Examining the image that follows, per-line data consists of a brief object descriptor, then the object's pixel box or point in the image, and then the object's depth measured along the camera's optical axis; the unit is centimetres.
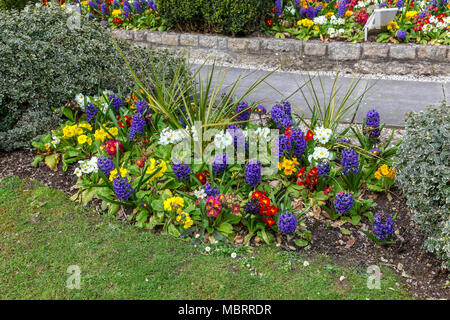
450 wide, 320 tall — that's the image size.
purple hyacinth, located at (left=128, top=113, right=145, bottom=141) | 330
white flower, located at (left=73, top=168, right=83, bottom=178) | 310
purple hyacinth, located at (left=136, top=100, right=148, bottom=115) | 350
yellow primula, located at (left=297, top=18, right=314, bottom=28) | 538
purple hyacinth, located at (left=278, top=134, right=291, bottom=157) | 304
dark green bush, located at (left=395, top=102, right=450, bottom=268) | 236
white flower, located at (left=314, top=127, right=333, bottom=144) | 309
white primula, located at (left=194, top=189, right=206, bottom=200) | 275
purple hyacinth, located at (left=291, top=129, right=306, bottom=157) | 300
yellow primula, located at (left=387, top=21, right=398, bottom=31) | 512
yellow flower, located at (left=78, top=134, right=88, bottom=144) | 329
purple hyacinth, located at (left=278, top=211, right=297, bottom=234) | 253
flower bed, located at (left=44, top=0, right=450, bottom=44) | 510
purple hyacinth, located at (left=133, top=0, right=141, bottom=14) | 613
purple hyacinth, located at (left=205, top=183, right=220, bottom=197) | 272
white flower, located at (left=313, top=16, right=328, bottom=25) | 536
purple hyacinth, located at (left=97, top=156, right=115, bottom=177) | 291
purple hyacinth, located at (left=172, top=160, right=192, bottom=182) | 286
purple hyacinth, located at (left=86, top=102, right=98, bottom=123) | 356
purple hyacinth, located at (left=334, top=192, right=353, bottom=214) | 265
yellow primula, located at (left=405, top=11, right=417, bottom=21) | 521
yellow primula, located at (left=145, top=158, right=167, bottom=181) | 299
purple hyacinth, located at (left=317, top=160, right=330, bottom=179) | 285
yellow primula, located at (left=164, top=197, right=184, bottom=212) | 268
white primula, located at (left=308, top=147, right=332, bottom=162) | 296
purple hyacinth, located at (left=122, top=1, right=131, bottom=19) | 617
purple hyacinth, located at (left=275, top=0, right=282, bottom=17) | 554
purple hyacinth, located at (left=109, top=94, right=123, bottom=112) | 367
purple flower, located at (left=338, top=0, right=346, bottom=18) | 545
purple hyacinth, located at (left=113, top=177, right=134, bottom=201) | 275
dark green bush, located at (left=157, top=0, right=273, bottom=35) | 524
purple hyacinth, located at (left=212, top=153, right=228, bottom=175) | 293
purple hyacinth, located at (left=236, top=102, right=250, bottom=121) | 346
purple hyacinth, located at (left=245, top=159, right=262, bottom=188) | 275
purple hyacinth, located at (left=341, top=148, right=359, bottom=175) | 283
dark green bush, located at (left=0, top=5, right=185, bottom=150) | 350
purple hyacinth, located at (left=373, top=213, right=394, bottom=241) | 250
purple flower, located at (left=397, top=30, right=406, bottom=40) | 499
